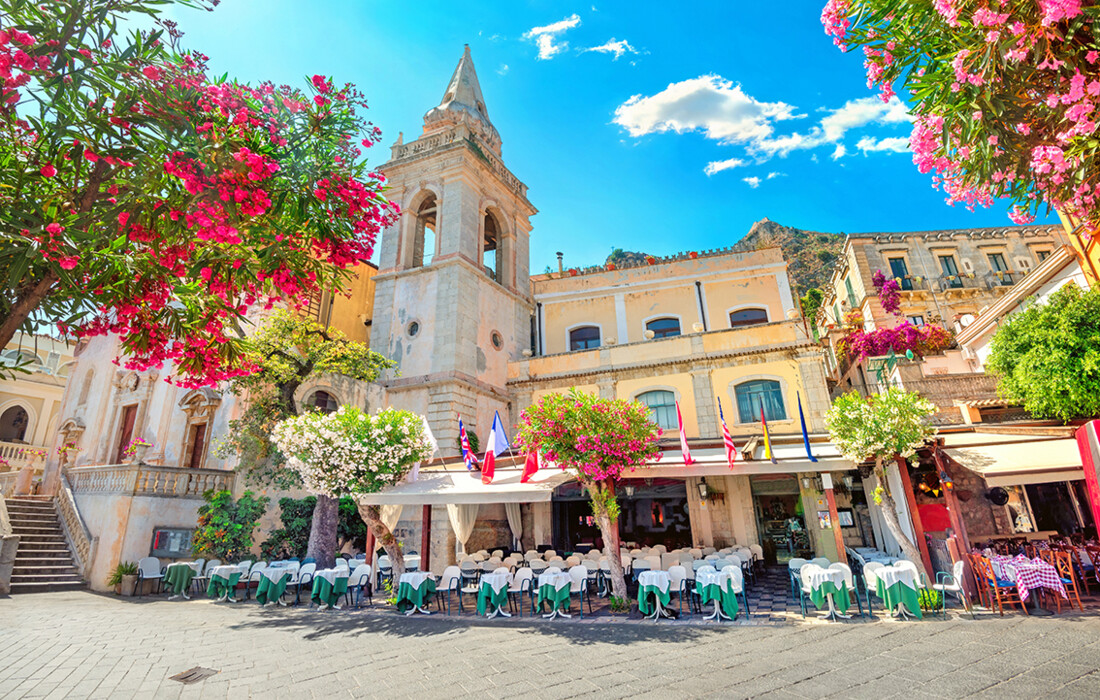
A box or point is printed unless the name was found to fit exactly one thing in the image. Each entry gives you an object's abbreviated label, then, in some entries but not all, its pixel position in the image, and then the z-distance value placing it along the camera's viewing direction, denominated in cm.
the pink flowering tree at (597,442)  1008
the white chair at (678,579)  943
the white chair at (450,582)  1052
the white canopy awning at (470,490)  1007
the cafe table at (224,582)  1241
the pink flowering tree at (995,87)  338
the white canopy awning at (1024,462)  870
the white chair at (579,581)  1004
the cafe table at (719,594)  877
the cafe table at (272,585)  1165
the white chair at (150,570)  1338
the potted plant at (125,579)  1325
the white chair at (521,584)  1039
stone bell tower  1831
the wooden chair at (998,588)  836
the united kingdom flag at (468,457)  1309
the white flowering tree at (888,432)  951
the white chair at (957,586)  844
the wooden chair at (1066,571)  811
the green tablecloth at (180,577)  1316
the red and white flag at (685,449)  1129
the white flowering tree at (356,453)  1100
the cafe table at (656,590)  903
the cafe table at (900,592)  827
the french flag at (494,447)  1123
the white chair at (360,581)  1151
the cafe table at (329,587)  1080
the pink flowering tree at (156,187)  335
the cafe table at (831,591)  851
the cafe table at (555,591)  953
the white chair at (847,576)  868
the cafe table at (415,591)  1040
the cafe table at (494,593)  979
